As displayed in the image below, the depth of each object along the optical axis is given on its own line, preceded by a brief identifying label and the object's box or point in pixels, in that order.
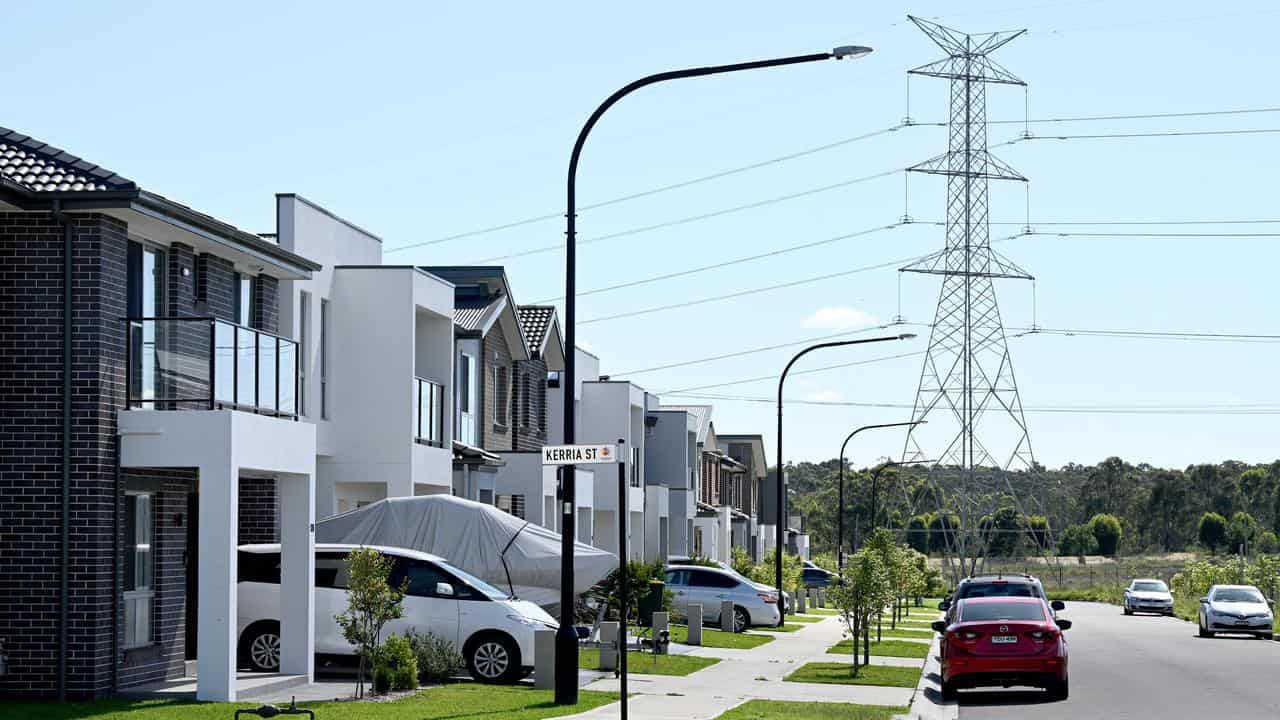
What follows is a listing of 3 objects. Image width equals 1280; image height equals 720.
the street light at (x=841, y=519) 54.03
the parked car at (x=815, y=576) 77.76
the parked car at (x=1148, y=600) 63.62
